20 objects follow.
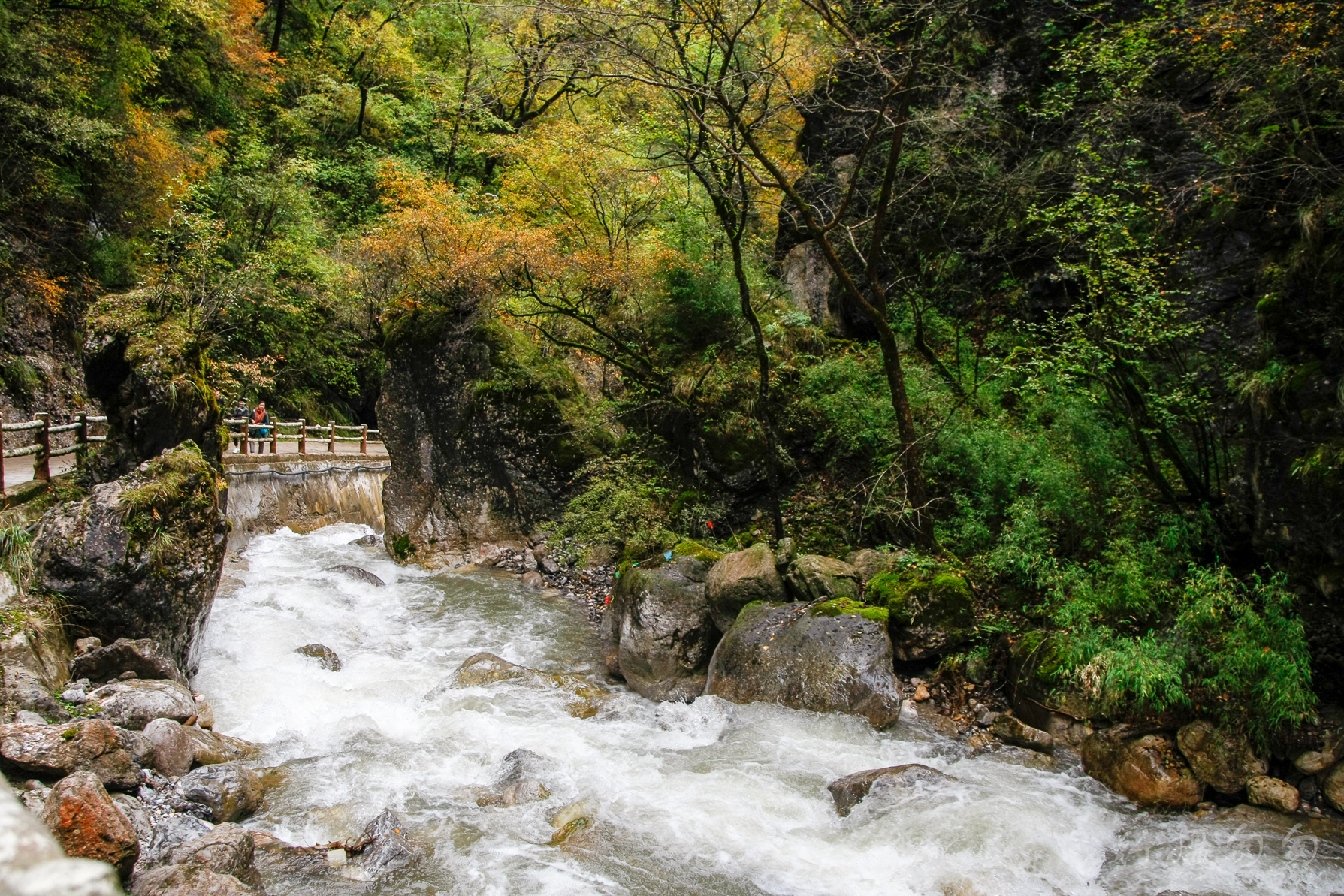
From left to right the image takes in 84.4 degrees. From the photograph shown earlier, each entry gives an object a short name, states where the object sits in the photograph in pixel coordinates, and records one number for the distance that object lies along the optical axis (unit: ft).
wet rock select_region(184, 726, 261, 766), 21.54
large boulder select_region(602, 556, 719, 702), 29.14
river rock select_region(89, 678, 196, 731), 21.50
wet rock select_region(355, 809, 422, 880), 17.56
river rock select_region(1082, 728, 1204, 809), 19.39
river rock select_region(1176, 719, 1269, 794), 19.31
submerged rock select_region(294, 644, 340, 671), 30.55
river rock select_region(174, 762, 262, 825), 18.93
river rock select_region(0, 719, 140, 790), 17.01
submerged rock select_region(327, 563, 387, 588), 43.47
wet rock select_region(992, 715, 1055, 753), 22.45
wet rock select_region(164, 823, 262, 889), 15.75
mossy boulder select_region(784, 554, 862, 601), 28.27
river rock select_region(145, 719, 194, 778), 20.15
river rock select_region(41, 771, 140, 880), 13.88
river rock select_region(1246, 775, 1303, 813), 18.61
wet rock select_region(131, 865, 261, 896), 14.08
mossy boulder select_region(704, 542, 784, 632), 29.27
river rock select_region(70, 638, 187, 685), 23.52
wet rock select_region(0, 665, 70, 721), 19.63
